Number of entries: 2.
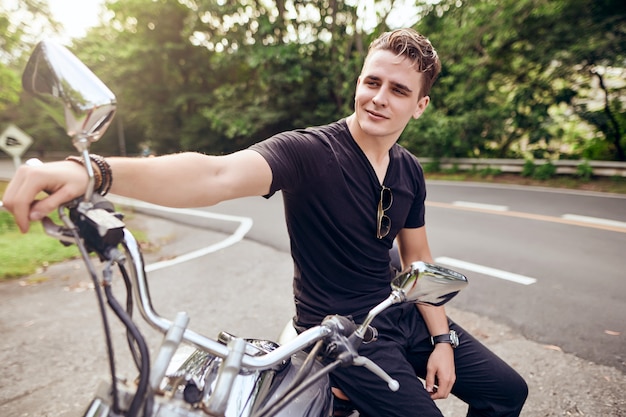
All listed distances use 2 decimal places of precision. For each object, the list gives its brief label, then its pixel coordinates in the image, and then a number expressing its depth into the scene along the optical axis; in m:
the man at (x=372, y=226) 1.38
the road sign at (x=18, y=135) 6.35
